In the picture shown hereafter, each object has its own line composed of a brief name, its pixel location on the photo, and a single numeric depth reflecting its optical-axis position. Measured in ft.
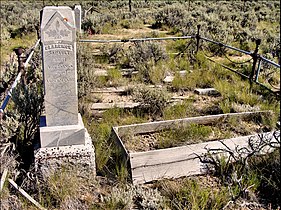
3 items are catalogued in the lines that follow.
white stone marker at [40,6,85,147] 10.46
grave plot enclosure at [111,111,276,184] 11.71
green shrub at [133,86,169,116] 18.07
